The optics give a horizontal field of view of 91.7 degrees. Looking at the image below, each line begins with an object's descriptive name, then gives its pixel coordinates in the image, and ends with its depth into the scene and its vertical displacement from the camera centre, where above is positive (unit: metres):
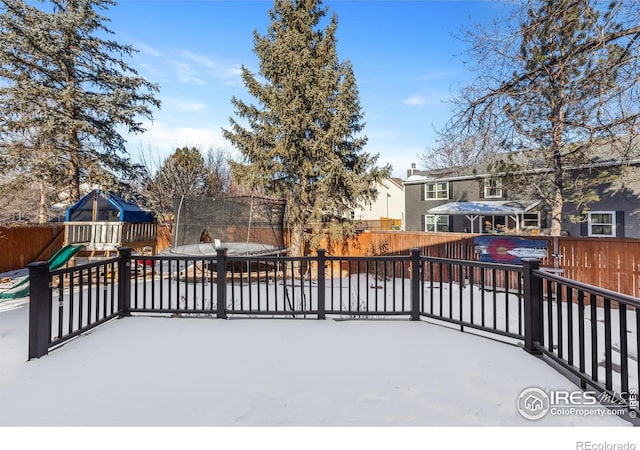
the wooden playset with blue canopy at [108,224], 8.29 +0.15
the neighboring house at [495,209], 11.21 +0.95
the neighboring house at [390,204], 27.44 +2.30
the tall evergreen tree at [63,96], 9.03 +4.05
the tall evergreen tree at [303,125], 8.57 +3.01
